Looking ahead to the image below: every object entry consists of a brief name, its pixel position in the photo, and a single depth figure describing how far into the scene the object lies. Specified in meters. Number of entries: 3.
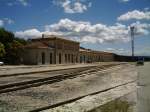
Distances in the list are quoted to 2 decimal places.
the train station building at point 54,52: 34.19
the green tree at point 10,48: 32.09
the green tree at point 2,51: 28.86
